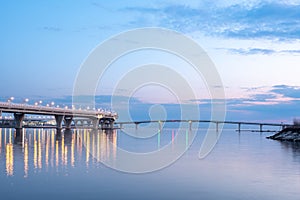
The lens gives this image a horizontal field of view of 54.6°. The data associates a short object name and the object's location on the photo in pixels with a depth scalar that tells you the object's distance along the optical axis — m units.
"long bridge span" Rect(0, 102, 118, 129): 106.65
